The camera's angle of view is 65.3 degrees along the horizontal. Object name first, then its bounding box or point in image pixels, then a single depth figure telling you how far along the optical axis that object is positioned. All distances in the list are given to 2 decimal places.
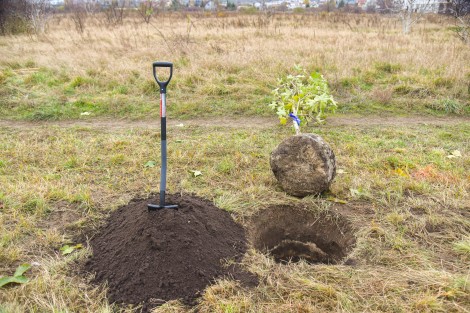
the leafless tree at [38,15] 16.55
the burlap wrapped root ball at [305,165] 3.64
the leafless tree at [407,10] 17.61
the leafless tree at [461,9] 13.80
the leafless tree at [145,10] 18.67
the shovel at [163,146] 2.81
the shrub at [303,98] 4.47
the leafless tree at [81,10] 15.63
